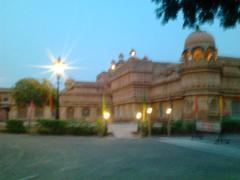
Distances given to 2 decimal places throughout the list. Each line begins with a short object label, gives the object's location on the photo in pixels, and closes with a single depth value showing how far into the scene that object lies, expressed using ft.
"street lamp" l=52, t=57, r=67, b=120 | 78.38
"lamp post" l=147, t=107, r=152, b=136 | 74.31
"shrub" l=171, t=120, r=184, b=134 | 77.77
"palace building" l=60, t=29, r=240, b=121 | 110.11
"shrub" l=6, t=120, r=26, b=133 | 83.76
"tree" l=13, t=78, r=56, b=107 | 162.61
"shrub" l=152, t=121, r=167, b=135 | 76.79
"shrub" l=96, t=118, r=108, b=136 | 73.87
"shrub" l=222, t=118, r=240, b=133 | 82.79
